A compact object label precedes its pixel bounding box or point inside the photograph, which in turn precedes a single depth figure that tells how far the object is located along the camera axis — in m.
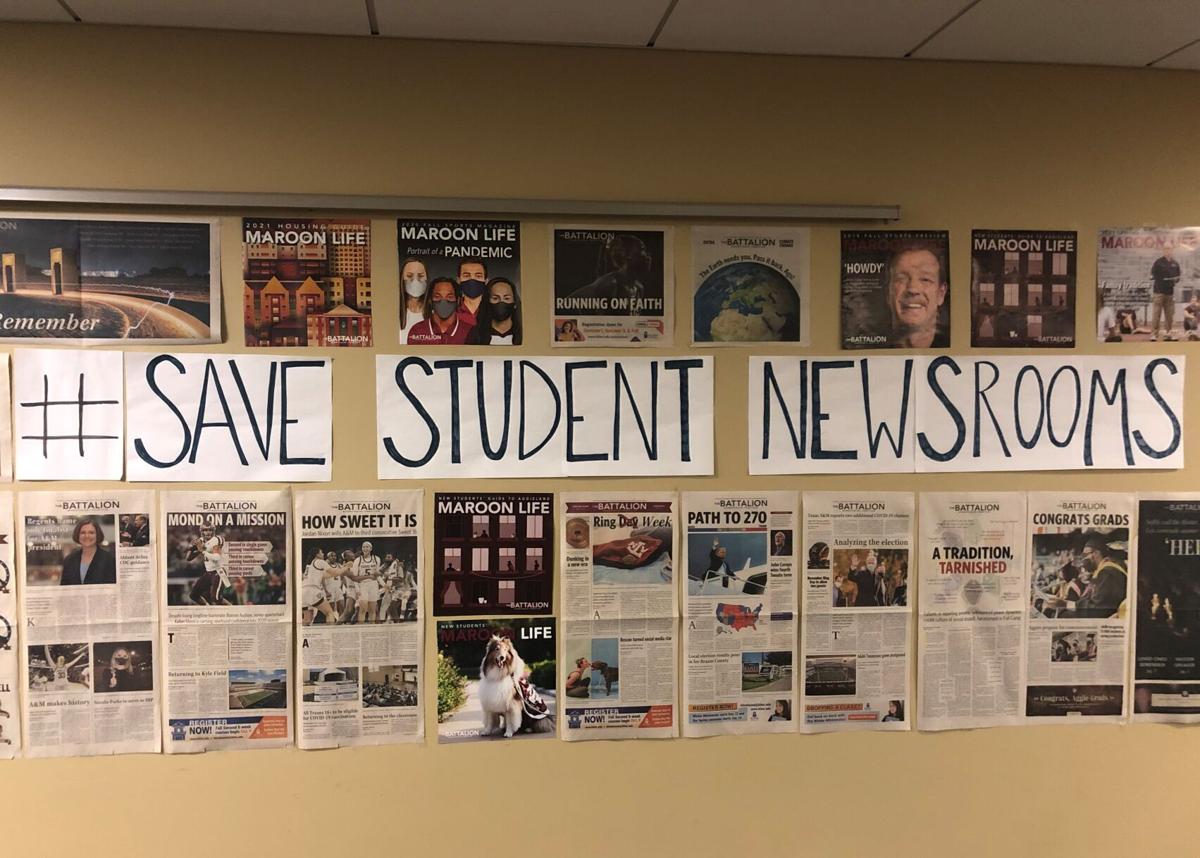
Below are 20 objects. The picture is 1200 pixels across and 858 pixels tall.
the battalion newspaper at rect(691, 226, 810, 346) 1.40
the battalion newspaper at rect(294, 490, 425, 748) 1.36
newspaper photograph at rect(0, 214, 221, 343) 1.30
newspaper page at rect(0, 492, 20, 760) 1.31
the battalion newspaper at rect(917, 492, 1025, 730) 1.45
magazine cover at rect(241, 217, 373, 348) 1.33
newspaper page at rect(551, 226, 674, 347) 1.38
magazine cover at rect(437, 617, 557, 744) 1.38
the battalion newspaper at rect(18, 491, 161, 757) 1.32
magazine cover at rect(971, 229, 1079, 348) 1.44
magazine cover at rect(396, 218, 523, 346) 1.35
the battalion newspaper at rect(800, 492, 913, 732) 1.43
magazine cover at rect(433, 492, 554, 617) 1.38
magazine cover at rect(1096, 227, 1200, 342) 1.46
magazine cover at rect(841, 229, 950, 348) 1.42
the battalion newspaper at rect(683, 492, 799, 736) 1.42
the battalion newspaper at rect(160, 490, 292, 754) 1.34
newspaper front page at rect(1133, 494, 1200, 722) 1.47
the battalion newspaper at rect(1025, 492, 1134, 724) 1.46
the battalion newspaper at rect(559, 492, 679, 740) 1.40
